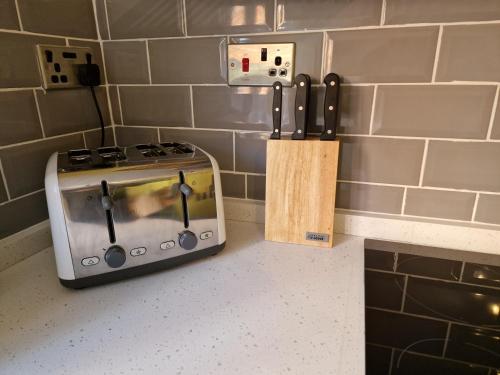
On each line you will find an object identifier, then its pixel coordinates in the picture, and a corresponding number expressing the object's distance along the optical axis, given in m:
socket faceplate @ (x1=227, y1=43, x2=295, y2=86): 0.77
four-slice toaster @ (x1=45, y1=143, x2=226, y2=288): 0.60
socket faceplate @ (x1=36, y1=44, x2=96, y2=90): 0.76
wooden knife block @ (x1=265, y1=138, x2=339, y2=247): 0.74
